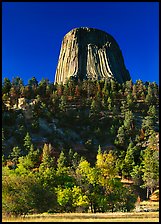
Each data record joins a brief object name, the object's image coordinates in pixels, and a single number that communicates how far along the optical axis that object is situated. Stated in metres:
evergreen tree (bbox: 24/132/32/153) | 70.50
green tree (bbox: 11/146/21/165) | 65.20
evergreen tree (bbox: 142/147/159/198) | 56.03
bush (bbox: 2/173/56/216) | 31.58
